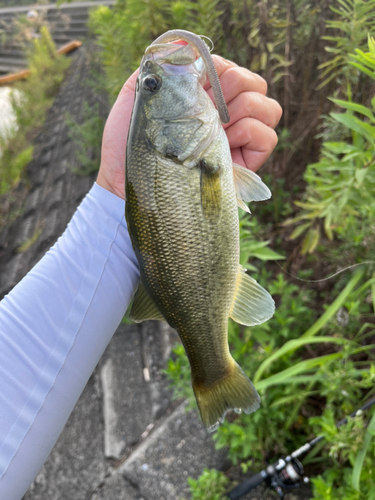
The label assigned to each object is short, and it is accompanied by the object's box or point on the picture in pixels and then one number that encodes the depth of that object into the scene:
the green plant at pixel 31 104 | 1.30
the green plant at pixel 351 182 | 0.35
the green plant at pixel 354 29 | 0.43
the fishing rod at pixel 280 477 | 0.39
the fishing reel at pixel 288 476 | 0.39
